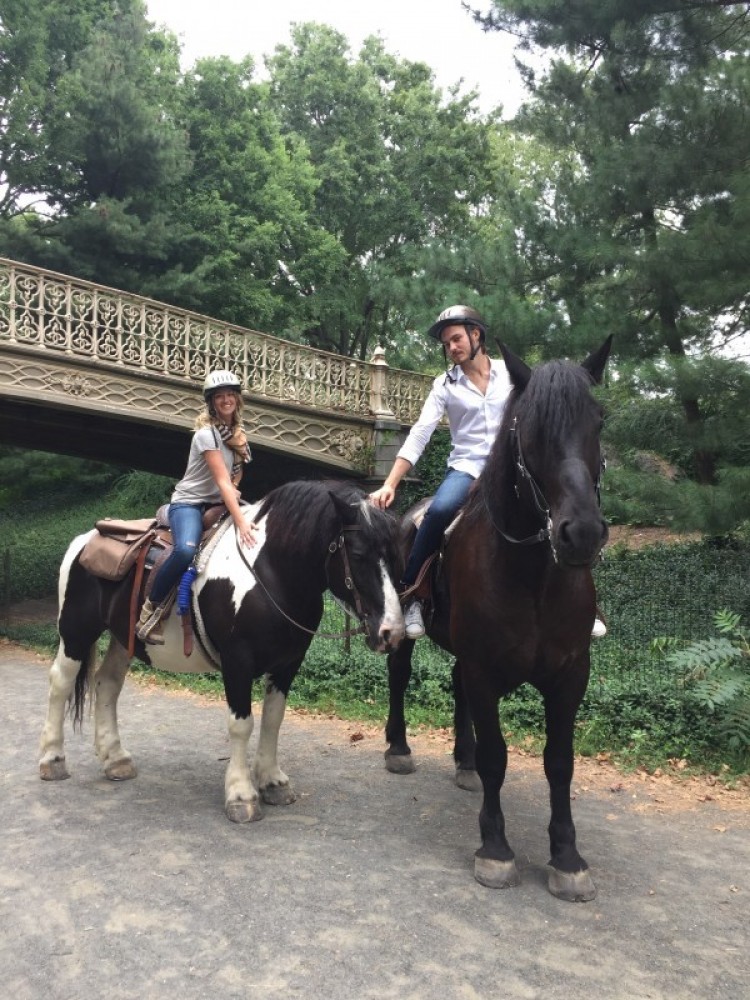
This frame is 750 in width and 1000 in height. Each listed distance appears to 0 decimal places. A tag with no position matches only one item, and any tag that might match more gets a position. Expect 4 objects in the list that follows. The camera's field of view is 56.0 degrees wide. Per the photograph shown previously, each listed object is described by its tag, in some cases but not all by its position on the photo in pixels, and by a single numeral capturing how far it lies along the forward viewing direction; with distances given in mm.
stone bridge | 10945
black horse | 2834
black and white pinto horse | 3803
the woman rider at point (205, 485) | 4398
